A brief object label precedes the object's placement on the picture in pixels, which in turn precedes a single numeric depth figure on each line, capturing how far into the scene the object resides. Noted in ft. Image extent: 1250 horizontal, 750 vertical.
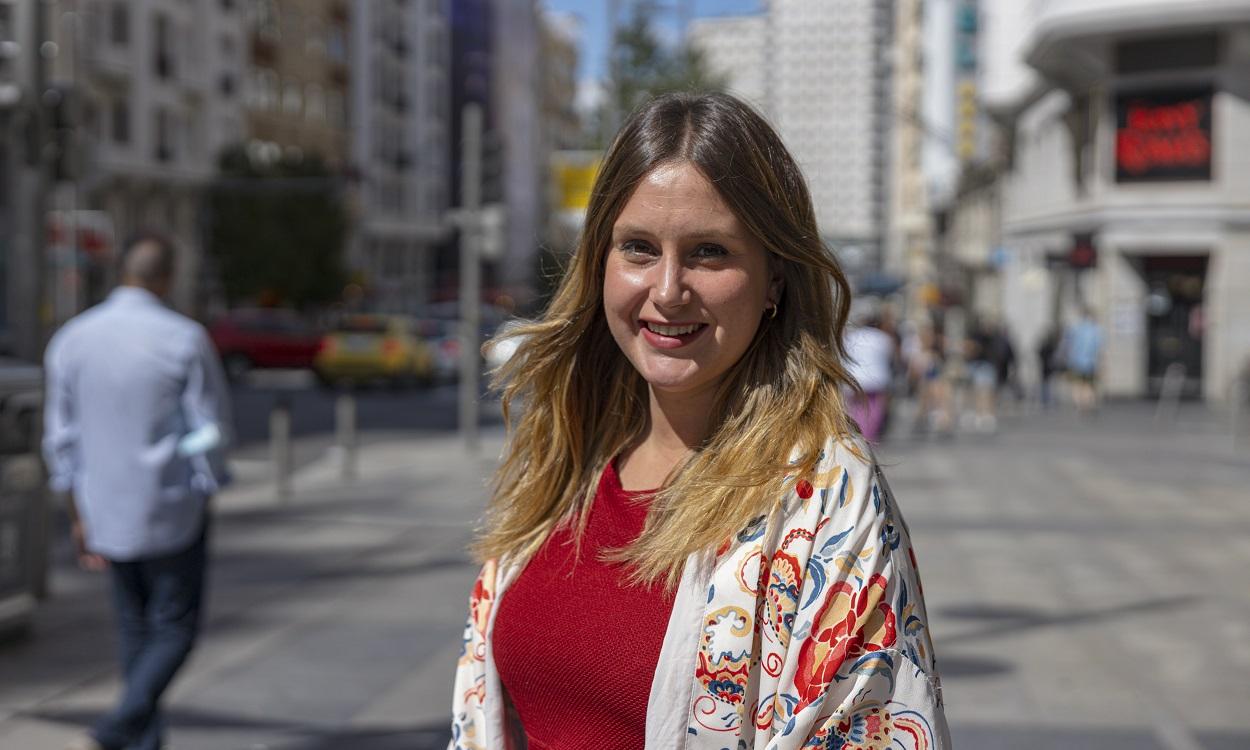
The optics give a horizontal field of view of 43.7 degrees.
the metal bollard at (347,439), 50.93
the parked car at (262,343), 117.80
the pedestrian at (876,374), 37.45
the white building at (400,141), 235.40
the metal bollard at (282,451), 44.34
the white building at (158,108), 150.51
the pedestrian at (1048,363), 92.89
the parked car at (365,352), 109.70
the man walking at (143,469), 16.14
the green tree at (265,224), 169.27
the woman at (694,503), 6.35
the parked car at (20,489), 23.15
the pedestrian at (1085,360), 84.79
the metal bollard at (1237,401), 66.90
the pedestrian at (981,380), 77.61
